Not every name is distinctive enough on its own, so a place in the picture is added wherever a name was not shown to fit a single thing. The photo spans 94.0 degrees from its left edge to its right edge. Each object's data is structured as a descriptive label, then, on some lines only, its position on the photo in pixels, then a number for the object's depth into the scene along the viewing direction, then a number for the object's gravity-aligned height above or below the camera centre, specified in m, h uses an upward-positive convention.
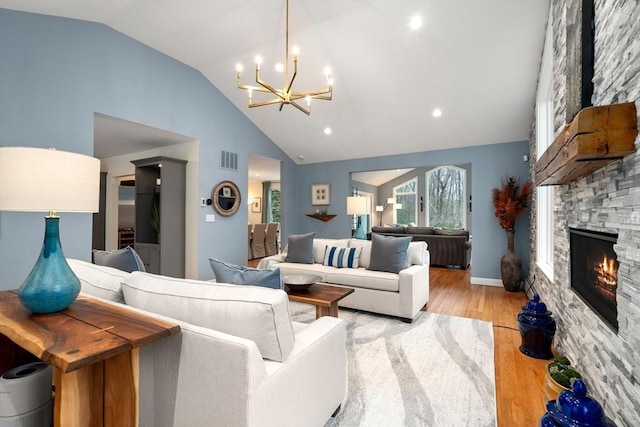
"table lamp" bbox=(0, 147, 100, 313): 1.29 +0.07
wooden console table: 1.02 -0.45
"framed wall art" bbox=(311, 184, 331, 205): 6.82 +0.48
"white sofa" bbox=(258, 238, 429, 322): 3.28 -0.78
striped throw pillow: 4.00 -0.58
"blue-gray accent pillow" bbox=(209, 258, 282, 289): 1.65 -0.35
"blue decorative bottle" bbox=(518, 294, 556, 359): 2.44 -0.94
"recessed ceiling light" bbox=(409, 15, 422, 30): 3.16 +2.08
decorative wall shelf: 6.77 -0.05
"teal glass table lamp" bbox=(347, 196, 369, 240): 5.55 +0.17
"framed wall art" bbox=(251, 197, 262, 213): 11.00 +0.32
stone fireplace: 1.16 -0.05
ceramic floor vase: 4.60 -0.83
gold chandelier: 2.81 +1.17
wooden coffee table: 2.49 -0.71
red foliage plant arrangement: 4.64 +0.20
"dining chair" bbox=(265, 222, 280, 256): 8.16 -0.65
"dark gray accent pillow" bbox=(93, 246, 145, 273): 2.30 -0.36
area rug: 1.78 -1.19
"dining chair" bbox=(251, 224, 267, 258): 7.71 -0.67
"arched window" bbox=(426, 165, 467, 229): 10.11 +0.63
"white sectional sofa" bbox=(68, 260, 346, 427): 1.13 -0.62
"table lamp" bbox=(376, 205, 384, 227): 11.66 +0.27
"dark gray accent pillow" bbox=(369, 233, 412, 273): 3.60 -0.47
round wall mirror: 5.02 +0.29
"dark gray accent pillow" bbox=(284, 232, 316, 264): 4.26 -0.50
